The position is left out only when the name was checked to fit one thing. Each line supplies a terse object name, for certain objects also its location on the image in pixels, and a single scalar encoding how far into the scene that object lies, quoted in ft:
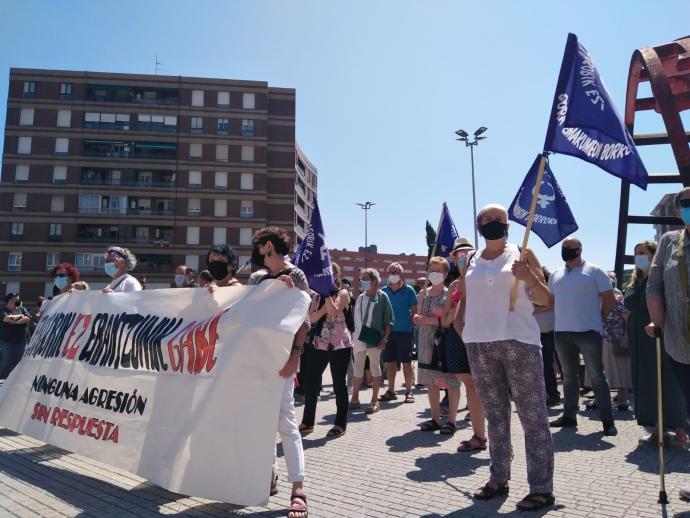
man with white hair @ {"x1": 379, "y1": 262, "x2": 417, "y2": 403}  28.09
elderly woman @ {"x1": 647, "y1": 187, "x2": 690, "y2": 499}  11.84
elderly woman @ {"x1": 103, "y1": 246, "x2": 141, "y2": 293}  18.92
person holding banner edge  11.82
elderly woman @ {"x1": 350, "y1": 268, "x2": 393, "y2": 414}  26.78
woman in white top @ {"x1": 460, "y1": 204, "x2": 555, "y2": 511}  11.95
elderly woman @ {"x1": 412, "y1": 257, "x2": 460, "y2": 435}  20.07
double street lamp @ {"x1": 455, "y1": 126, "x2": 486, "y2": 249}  99.40
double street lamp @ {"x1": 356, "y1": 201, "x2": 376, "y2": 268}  238.48
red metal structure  27.22
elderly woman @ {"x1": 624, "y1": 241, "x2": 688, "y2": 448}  17.20
